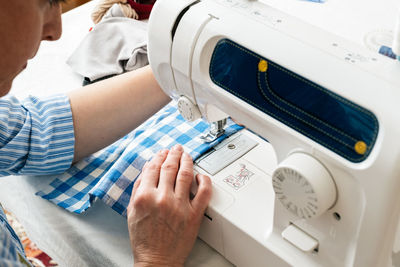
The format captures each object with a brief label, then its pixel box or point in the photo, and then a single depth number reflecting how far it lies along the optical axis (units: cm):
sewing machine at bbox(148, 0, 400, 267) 57
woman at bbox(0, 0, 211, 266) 63
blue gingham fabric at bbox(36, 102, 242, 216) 94
